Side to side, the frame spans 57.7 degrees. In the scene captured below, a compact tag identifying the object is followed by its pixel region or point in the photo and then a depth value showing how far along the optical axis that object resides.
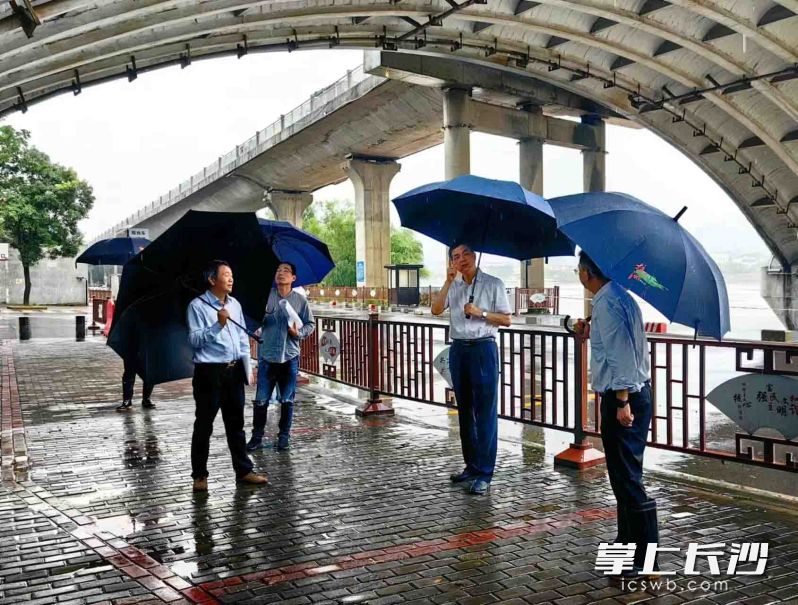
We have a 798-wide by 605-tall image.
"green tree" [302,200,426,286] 85.31
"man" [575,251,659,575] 3.95
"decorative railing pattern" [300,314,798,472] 5.54
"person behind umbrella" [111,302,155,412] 9.74
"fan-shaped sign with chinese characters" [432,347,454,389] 8.16
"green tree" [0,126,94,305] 39.19
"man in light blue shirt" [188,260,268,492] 5.61
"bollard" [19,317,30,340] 21.31
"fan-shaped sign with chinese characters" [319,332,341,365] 10.30
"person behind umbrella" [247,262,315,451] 7.11
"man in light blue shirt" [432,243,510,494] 5.75
